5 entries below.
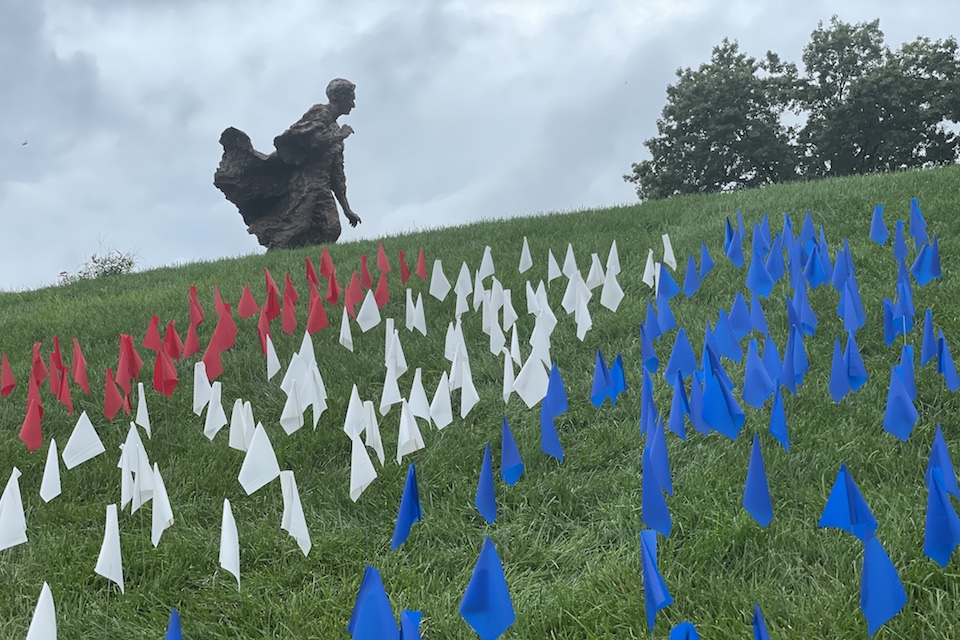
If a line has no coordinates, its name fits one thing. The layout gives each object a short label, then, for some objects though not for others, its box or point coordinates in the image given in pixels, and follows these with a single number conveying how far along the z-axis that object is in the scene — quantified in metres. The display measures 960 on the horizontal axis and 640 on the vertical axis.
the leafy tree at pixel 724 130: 20.47
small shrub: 14.51
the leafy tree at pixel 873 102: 19.47
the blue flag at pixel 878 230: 4.88
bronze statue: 11.16
